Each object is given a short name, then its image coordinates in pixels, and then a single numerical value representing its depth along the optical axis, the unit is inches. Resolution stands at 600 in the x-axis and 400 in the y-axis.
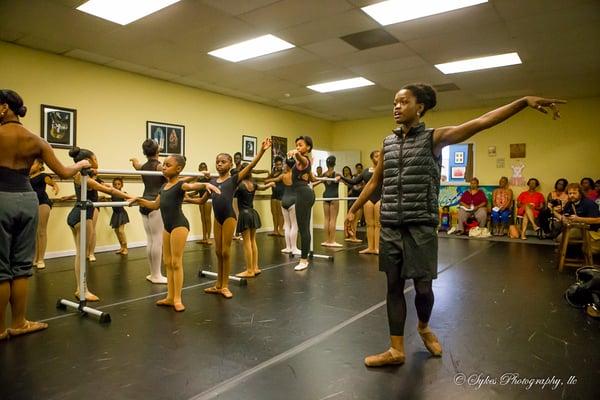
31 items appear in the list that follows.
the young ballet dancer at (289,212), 205.9
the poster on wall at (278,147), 354.0
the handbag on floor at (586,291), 112.3
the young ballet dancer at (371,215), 211.5
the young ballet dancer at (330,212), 251.8
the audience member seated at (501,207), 327.0
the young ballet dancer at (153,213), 146.6
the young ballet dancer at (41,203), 160.9
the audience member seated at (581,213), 167.8
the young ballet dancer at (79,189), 117.2
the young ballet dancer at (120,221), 224.2
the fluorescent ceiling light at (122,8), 155.3
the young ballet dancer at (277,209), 301.8
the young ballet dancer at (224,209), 129.0
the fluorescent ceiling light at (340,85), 276.9
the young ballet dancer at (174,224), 117.6
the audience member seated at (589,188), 283.1
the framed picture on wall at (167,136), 257.8
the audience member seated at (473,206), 331.5
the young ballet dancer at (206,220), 260.5
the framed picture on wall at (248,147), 327.0
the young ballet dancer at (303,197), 172.1
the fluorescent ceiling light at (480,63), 224.7
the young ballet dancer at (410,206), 77.7
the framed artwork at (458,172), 373.4
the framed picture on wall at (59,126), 206.2
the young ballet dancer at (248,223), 157.5
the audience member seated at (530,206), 312.5
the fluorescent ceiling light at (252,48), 198.5
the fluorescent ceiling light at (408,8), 155.3
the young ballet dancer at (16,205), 90.1
